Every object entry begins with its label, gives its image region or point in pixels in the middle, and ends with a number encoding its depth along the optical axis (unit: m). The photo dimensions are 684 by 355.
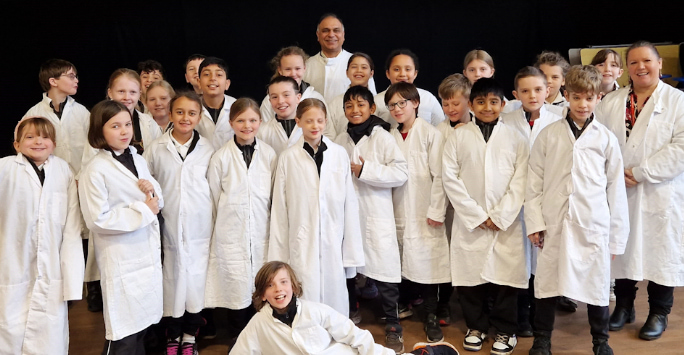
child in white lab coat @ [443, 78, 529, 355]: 2.95
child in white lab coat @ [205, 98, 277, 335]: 2.97
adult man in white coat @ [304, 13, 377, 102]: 3.93
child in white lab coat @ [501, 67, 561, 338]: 3.06
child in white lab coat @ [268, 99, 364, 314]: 2.97
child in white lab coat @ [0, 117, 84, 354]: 2.69
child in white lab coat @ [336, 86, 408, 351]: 3.10
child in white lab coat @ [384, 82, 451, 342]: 3.14
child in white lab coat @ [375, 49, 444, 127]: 3.50
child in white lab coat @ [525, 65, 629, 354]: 2.73
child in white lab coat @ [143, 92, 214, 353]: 2.94
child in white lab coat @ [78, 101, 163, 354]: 2.62
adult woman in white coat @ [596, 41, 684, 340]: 2.99
